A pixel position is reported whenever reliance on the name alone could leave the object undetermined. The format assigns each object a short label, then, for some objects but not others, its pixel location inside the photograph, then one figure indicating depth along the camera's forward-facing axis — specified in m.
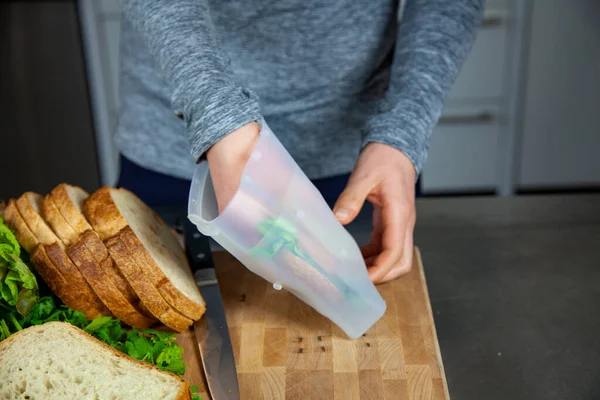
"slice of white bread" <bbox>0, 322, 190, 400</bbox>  0.84
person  0.94
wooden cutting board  0.91
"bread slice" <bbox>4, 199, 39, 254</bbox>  1.02
